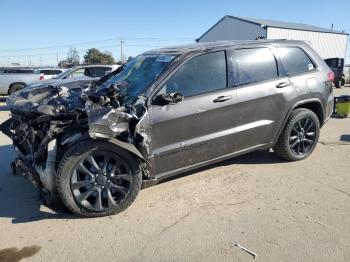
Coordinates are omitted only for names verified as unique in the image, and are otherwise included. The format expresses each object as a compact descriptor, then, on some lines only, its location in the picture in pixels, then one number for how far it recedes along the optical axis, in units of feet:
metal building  119.03
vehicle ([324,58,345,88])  74.38
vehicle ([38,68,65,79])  62.69
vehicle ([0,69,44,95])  54.39
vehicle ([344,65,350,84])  93.88
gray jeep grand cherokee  12.71
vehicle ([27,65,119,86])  41.11
